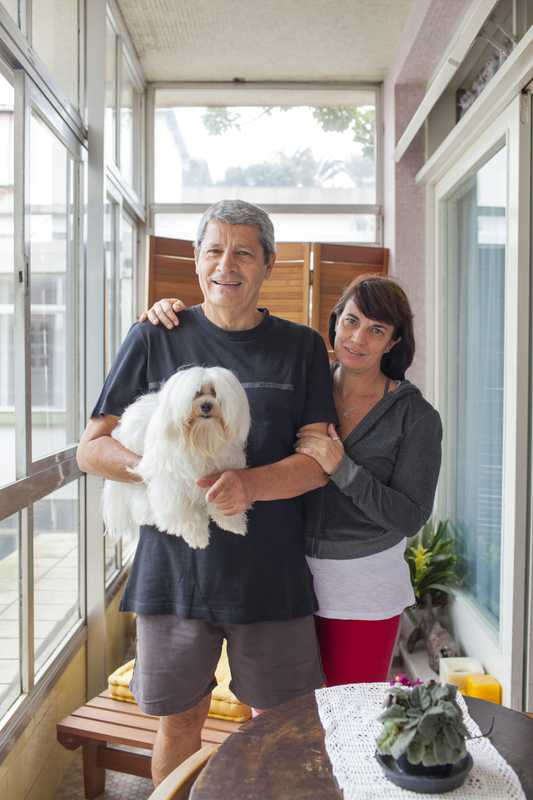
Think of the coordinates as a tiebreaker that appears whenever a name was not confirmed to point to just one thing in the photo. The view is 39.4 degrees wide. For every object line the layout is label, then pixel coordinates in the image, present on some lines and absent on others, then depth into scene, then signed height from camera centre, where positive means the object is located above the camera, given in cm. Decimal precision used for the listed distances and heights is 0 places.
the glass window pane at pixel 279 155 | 502 +154
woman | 183 -31
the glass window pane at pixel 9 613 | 239 -77
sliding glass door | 286 +4
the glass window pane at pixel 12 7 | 238 +122
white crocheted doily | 109 -59
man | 171 -35
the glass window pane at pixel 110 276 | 398 +59
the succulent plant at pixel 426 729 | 107 -51
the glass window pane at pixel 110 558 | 403 -99
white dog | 154 -13
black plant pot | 107 -57
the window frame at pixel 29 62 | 231 +110
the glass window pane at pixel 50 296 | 281 +36
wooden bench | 258 -123
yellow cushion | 269 -118
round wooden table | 110 -60
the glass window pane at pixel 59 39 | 281 +141
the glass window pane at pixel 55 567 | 284 -77
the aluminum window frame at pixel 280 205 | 496 +148
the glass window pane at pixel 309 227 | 503 +106
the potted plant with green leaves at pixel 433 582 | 378 -103
